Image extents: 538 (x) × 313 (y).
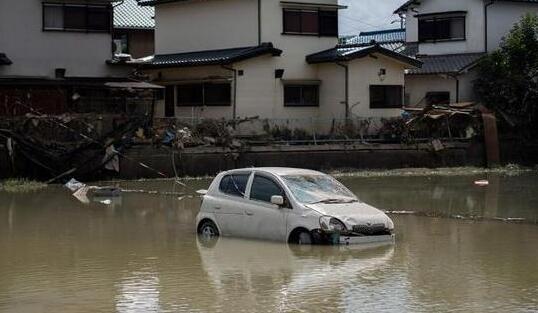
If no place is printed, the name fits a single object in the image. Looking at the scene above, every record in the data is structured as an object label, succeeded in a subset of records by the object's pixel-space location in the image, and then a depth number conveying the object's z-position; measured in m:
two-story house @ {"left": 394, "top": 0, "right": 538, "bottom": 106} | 43.09
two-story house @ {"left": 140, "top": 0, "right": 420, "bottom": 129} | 37.38
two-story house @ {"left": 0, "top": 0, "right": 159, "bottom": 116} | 34.34
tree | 38.66
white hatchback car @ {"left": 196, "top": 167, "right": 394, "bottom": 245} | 13.70
